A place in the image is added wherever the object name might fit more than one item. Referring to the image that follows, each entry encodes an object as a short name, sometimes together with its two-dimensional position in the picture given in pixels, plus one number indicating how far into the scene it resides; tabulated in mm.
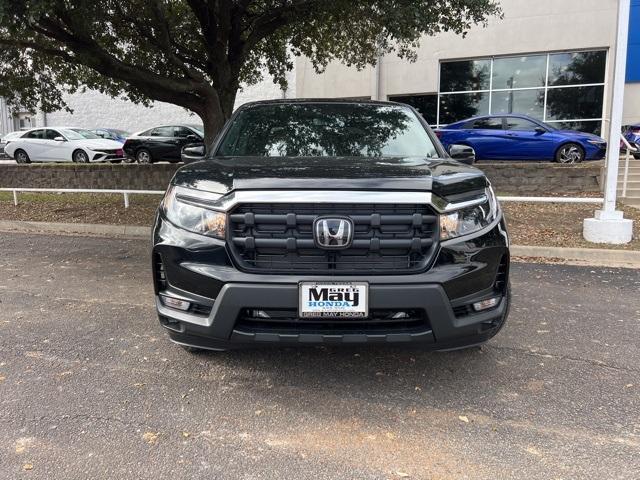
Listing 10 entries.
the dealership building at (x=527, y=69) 18188
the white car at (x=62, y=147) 17875
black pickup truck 2623
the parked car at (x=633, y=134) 15083
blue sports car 12508
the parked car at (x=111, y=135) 19541
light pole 7047
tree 7809
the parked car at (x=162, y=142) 17141
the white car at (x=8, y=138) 19964
